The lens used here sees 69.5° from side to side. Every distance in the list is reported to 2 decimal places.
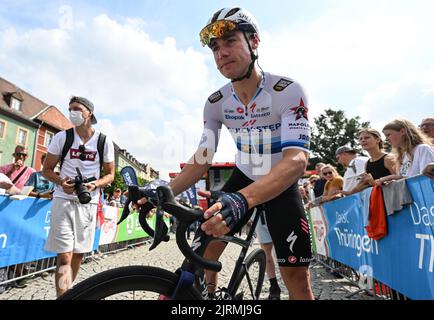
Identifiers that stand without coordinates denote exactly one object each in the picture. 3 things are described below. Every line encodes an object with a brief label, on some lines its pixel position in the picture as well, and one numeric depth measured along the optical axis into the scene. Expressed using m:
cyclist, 1.90
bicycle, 1.25
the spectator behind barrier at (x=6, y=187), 4.96
